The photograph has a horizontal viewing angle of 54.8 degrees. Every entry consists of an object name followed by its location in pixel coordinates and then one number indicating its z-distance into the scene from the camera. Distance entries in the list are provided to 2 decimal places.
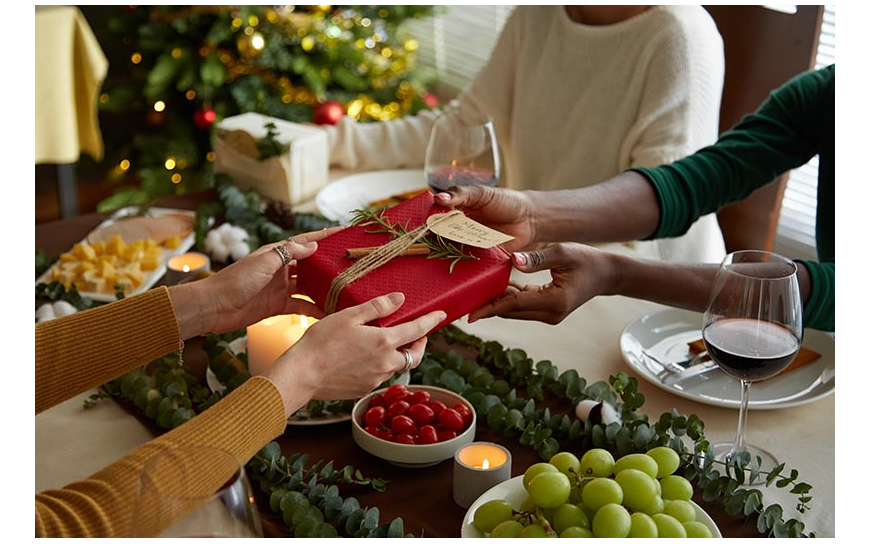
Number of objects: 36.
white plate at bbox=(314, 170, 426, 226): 1.99
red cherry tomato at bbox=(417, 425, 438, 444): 1.11
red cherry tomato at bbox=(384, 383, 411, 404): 1.18
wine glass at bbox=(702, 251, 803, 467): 1.03
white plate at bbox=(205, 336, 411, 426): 1.19
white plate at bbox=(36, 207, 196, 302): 1.58
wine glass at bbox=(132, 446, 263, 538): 0.64
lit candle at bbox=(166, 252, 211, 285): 1.62
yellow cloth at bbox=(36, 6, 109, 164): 3.25
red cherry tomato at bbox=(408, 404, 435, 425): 1.14
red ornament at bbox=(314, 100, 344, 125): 3.01
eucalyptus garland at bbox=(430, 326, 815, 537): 1.06
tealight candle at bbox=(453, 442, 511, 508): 1.03
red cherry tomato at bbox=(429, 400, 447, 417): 1.16
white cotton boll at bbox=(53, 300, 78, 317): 1.47
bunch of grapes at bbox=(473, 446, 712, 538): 0.87
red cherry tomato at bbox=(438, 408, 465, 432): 1.13
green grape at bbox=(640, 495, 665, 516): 0.89
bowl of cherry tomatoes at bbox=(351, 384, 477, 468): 1.09
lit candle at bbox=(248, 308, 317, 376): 1.24
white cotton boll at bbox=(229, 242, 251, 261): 1.73
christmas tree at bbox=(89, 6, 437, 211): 3.18
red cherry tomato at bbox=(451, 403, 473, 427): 1.16
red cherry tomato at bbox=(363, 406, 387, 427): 1.14
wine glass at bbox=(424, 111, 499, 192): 1.62
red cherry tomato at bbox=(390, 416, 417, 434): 1.12
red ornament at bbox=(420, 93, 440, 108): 3.58
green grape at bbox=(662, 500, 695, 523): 0.91
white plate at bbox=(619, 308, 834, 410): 1.29
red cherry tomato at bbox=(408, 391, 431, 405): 1.17
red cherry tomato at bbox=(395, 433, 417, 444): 1.11
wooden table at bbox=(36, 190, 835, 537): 1.05
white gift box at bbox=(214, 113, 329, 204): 2.02
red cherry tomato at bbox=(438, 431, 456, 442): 1.12
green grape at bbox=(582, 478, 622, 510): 0.88
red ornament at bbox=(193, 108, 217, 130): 3.37
